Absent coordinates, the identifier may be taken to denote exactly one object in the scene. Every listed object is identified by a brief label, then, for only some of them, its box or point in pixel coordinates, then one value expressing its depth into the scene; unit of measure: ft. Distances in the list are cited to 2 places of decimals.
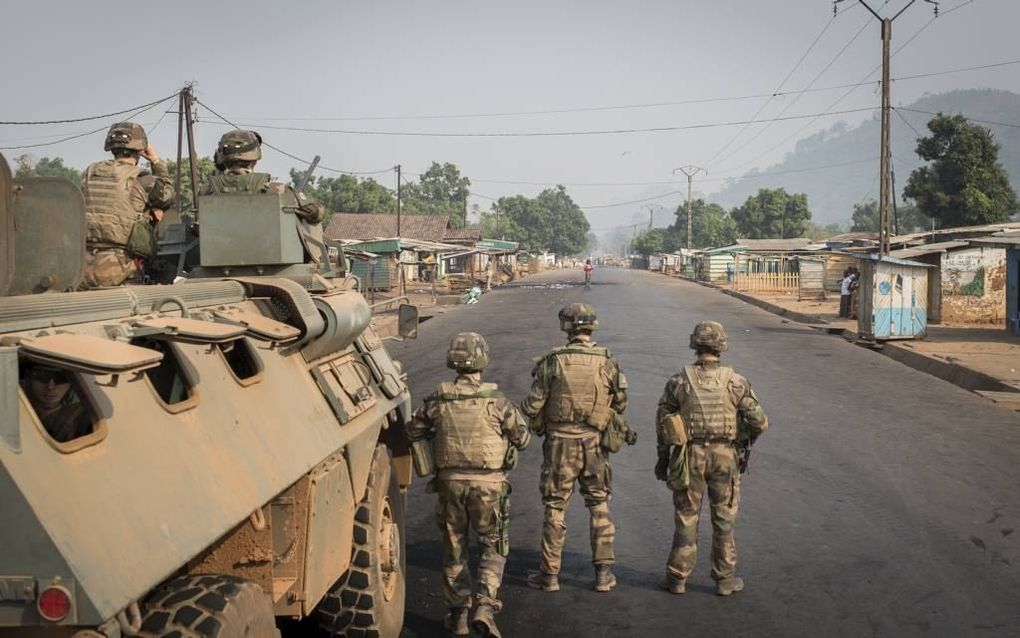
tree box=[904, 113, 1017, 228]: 157.89
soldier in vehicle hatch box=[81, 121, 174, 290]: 21.27
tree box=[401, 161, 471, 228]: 439.22
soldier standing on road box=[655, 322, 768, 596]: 23.05
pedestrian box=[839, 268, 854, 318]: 103.96
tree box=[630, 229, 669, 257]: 459.73
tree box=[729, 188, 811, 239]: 310.24
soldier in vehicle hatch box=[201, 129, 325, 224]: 21.89
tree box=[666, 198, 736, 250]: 369.30
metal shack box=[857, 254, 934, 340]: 79.41
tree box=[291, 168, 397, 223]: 264.72
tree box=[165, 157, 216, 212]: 153.89
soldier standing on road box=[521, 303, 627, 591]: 23.45
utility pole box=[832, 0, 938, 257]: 96.73
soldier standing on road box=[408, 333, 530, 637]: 20.52
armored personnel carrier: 9.16
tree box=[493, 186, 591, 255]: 510.17
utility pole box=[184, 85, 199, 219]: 94.32
